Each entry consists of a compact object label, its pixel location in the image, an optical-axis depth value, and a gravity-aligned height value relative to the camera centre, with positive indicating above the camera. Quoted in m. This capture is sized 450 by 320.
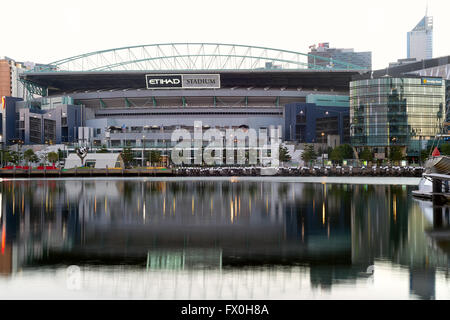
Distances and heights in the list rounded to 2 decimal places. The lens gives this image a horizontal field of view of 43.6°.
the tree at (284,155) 143.00 +0.59
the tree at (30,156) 147.43 +0.63
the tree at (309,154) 143.50 +0.81
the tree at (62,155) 156.00 +0.91
